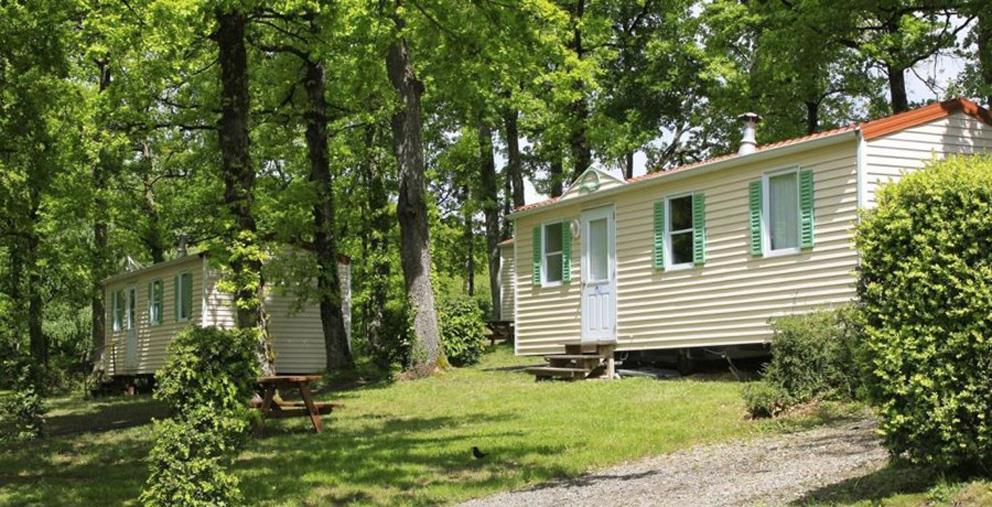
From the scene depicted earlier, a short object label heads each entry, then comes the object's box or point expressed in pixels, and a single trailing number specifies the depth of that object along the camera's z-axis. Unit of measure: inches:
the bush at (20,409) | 530.6
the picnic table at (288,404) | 455.5
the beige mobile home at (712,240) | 519.5
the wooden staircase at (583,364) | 646.5
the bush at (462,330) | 842.2
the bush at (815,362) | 418.6
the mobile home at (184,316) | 927.7
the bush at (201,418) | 283.9
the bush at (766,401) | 406.9
